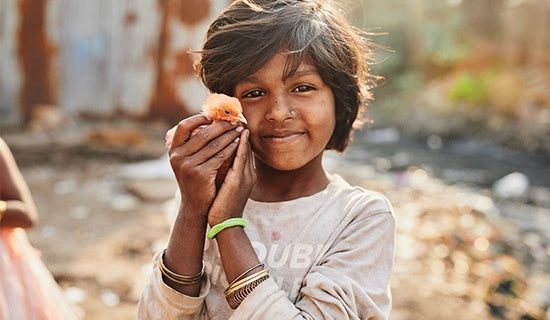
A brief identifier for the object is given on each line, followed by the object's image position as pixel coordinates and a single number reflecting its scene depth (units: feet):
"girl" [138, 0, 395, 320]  4.12
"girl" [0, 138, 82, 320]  6.38
